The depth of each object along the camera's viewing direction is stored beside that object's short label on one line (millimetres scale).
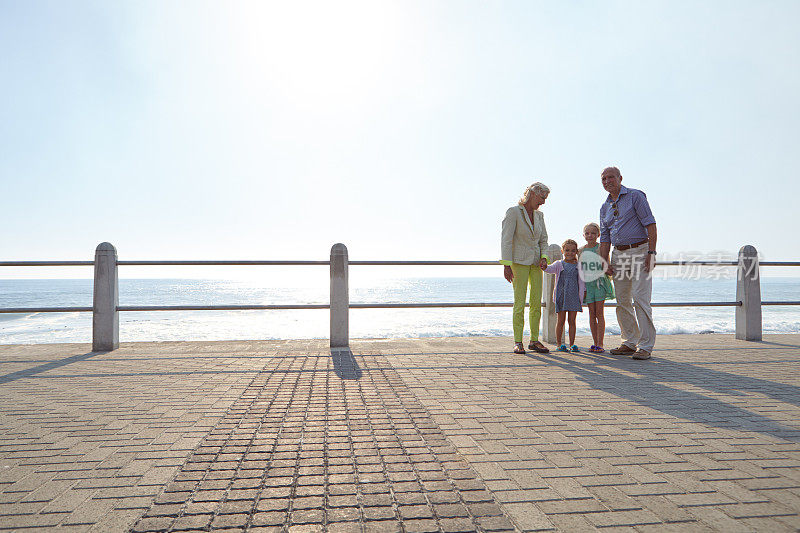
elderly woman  5945
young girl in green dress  6109
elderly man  5598
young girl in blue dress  6211
